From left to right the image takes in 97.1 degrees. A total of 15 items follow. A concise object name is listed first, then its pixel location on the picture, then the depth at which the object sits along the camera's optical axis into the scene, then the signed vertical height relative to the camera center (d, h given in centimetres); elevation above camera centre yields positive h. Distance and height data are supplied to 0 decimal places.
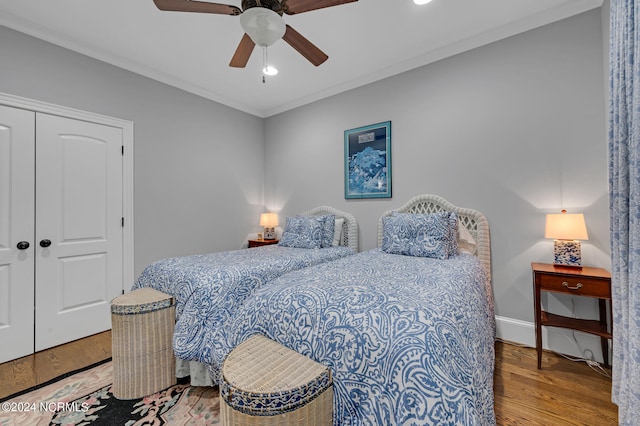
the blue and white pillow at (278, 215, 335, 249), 322 -21
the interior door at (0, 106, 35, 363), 238 -13
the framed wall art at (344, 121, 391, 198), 336 +66
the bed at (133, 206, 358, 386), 184 -45
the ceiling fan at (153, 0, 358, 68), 171 +128
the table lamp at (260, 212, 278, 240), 432 -12
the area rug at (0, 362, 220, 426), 162 -118
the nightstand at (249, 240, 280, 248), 411 -41
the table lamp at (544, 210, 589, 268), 211 -15
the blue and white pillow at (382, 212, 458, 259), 246 -19
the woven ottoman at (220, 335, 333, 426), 101 -65
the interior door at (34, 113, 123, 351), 258 -12
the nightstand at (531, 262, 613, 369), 197 -54
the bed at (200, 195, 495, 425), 99 -53
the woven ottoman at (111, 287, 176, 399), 180 -86
